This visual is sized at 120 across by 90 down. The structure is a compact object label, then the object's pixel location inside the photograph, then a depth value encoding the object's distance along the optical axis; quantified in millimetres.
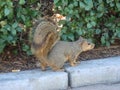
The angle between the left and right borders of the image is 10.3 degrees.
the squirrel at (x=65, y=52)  8295
